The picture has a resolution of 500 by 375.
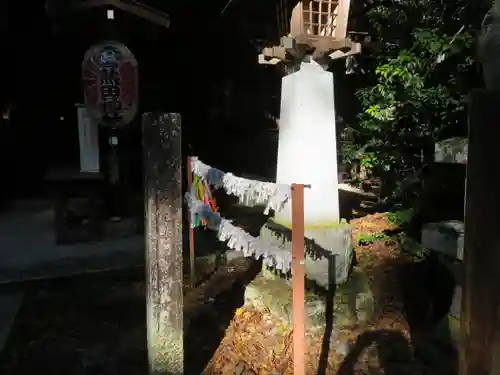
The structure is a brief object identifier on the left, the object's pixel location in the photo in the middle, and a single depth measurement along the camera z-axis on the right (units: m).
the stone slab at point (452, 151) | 2.39
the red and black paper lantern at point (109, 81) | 6.45
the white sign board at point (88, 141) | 7.08
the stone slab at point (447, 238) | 2.30
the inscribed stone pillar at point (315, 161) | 4.23
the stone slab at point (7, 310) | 4.19
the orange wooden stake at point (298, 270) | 2.64
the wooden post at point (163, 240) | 2.47
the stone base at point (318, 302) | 3.99
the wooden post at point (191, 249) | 4.79
